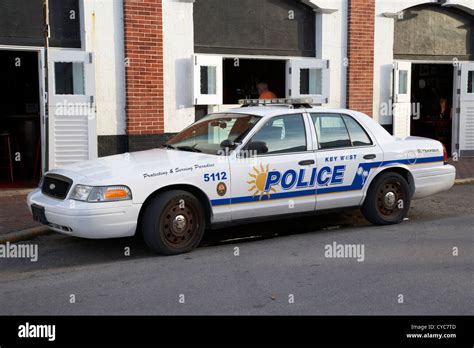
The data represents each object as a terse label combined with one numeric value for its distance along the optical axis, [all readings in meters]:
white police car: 6.48
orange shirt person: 12.70
